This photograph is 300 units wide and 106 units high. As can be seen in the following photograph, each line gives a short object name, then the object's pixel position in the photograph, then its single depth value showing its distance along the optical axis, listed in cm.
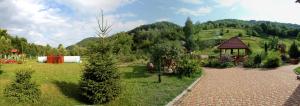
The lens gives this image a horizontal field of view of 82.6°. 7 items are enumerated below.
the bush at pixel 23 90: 550
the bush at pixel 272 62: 1501
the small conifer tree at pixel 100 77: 609
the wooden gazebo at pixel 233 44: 1902
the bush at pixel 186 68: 1057
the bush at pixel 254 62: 1547
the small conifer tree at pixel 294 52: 1950
